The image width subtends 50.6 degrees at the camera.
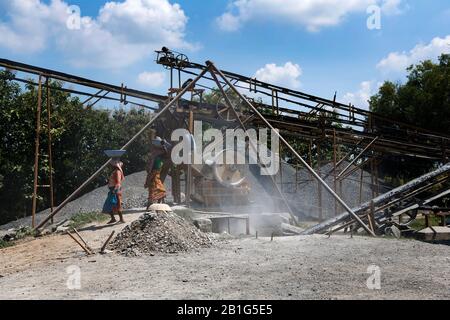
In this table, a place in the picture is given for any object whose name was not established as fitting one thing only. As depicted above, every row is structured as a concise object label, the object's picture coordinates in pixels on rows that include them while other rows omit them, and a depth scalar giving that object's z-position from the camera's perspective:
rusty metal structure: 12.88
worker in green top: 12.86
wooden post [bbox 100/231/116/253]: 8.83
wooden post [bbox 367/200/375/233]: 11.77
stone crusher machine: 15.16
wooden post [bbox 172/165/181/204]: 15.51
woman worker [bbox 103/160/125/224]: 11.86
